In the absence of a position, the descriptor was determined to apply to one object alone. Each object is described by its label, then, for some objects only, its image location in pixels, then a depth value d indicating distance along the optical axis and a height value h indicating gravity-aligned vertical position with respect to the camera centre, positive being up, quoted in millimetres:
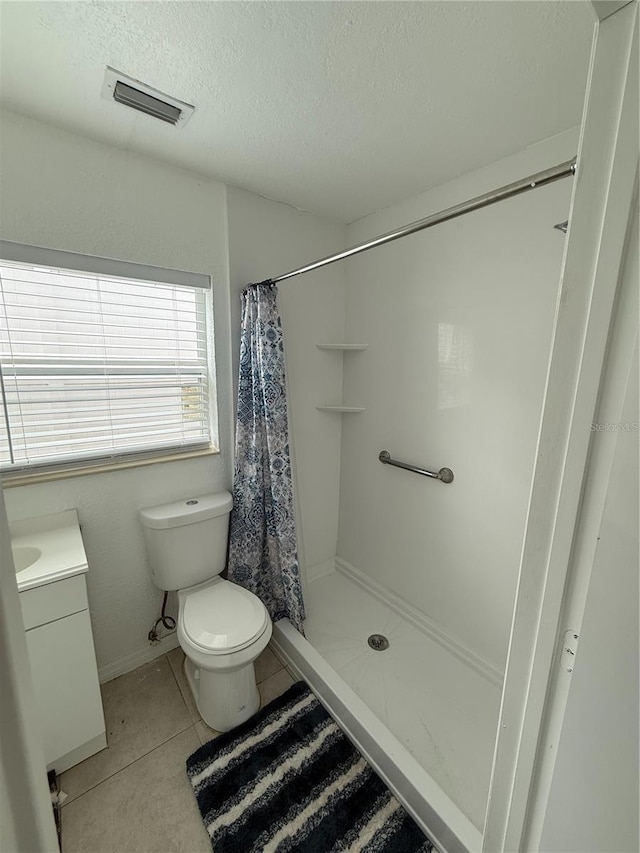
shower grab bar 1727 -532
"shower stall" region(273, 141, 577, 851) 1335 -554
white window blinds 1329 -16
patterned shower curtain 1663 -531
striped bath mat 1121 -1473
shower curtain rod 714 +383
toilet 1350 -1052
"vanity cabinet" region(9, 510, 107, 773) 1135 -948
